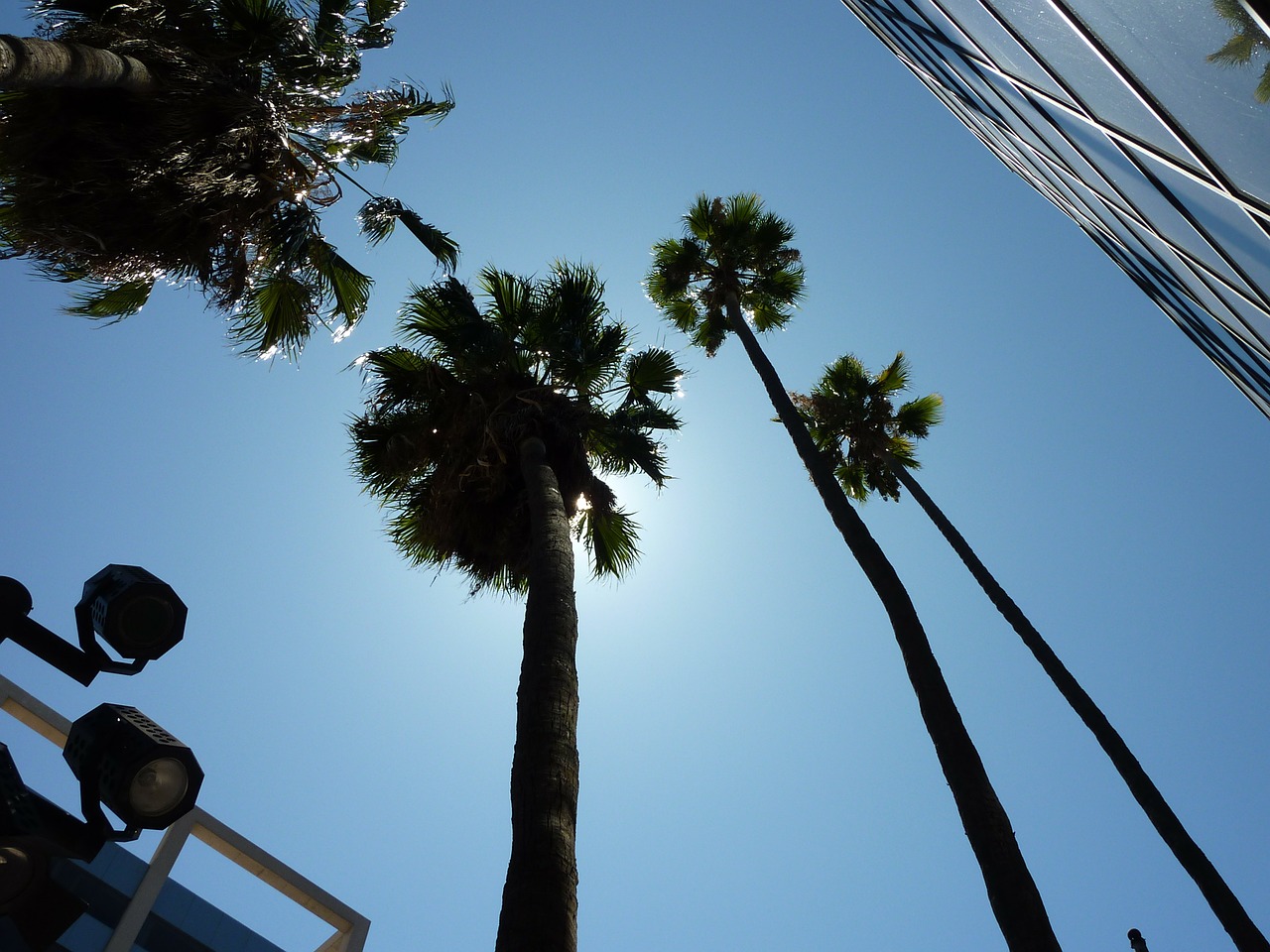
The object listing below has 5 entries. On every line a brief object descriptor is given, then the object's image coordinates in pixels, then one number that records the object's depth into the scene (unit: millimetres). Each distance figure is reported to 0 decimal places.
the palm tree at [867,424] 17875
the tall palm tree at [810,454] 5953
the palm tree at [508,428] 9438
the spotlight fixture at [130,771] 2746
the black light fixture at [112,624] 2982
